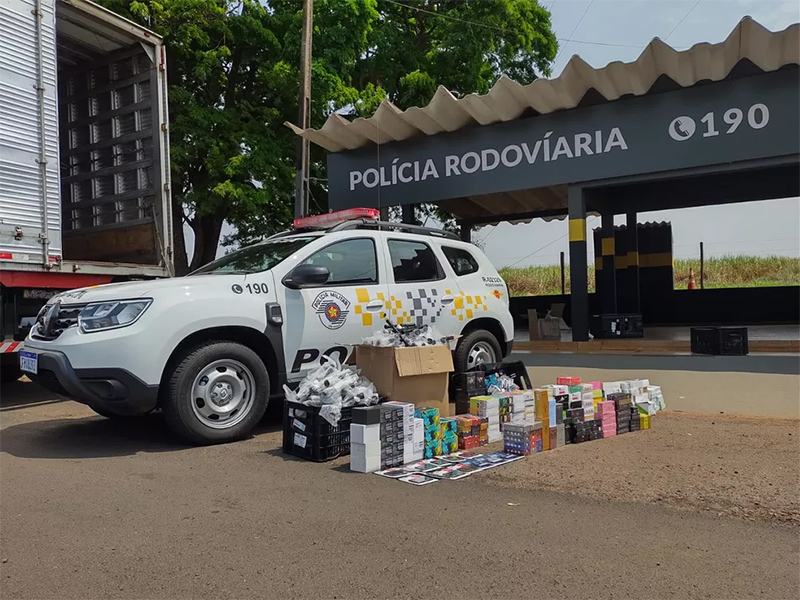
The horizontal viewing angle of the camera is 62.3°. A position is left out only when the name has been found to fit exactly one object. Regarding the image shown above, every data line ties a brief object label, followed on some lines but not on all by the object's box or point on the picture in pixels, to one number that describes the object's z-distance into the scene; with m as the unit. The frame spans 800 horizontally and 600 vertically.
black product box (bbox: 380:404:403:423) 4.57
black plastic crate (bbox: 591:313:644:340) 13.52
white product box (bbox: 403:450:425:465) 4.67
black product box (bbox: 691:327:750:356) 10.69
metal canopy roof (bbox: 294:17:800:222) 9.49
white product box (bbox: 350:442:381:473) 4.46
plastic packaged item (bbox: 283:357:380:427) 4.83
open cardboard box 5.12
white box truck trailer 7.07
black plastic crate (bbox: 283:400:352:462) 4.78
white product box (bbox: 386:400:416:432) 4.65
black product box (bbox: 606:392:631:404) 5.59
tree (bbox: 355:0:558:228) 19.34
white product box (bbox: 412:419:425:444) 4.73
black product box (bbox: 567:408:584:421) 5.30
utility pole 14.38
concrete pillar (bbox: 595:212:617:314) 15.73
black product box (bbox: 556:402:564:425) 5.21
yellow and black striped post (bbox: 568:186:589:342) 12.02
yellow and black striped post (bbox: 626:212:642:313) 17.78
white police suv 4.90
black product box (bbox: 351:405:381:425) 4.46
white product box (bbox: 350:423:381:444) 4.45
